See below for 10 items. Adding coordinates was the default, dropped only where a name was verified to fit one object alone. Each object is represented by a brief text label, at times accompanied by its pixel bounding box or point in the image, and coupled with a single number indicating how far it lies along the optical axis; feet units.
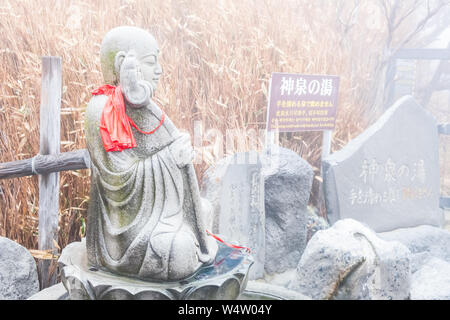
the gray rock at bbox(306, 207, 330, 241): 13.16
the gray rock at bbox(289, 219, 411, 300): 8.29
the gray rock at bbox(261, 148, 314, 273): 11.22
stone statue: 5.47
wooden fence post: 8.75
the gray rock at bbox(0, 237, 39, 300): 8.17
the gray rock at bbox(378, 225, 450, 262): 12.74
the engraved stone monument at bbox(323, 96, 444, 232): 11.91
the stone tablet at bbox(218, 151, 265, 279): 10.24
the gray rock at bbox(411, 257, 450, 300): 8.98
